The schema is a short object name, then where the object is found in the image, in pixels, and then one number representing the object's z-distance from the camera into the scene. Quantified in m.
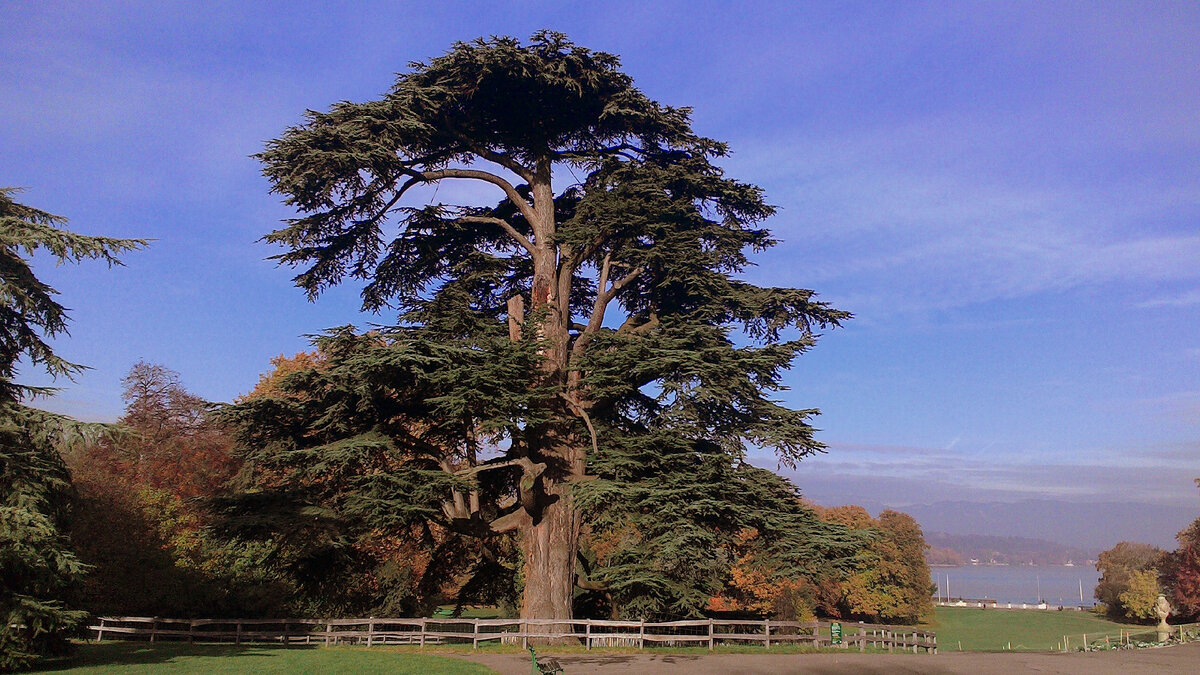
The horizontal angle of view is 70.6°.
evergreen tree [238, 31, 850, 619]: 20.45
